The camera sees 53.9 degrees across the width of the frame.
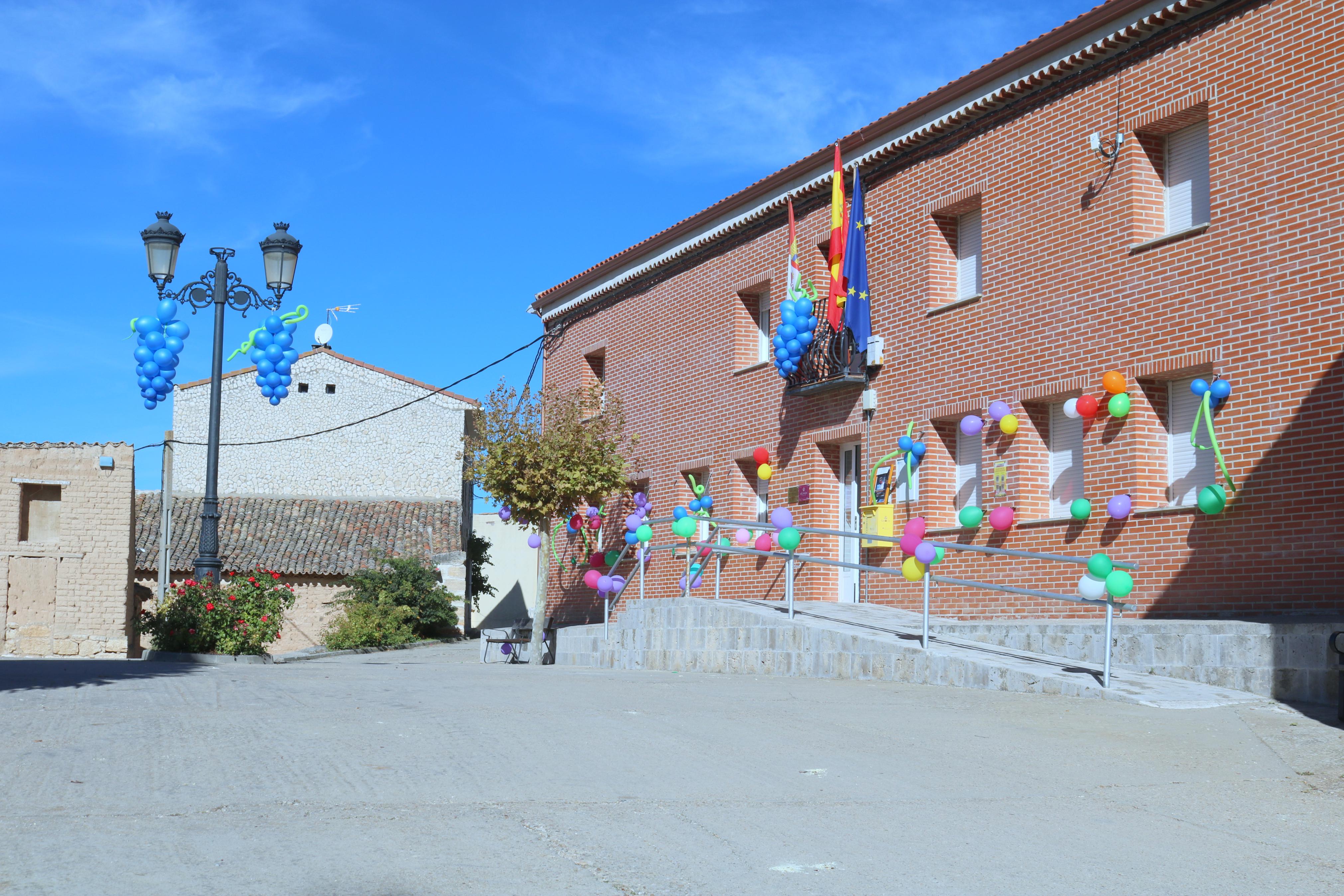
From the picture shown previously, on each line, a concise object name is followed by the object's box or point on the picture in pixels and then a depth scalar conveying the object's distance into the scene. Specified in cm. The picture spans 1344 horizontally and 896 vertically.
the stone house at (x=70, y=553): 2566
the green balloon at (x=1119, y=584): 1091
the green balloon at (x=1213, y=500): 1238
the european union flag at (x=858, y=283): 1759
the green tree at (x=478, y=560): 3353
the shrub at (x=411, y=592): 2919
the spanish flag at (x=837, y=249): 1739
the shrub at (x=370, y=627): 2694
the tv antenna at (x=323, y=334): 3838
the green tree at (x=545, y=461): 2066
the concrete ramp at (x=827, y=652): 1053
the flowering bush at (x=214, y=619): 1517
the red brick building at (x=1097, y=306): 1214
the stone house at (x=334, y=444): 3850
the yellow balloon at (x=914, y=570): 1345
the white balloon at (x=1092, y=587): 1169
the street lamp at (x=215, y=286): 1530
